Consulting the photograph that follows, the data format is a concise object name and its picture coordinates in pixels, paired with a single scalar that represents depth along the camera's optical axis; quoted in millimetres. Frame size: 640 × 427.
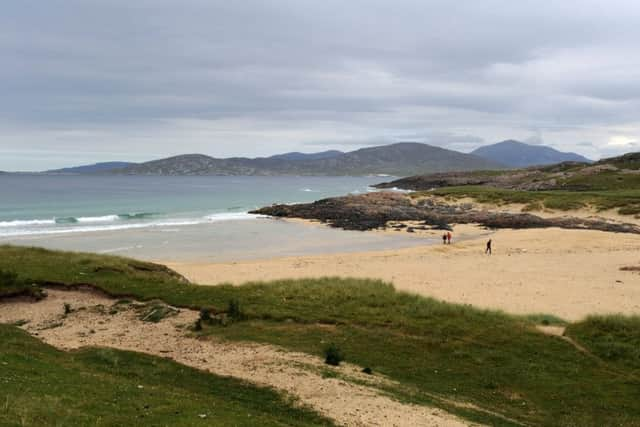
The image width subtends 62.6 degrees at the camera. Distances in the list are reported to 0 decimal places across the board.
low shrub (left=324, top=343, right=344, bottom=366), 13617
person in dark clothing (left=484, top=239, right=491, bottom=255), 41966
